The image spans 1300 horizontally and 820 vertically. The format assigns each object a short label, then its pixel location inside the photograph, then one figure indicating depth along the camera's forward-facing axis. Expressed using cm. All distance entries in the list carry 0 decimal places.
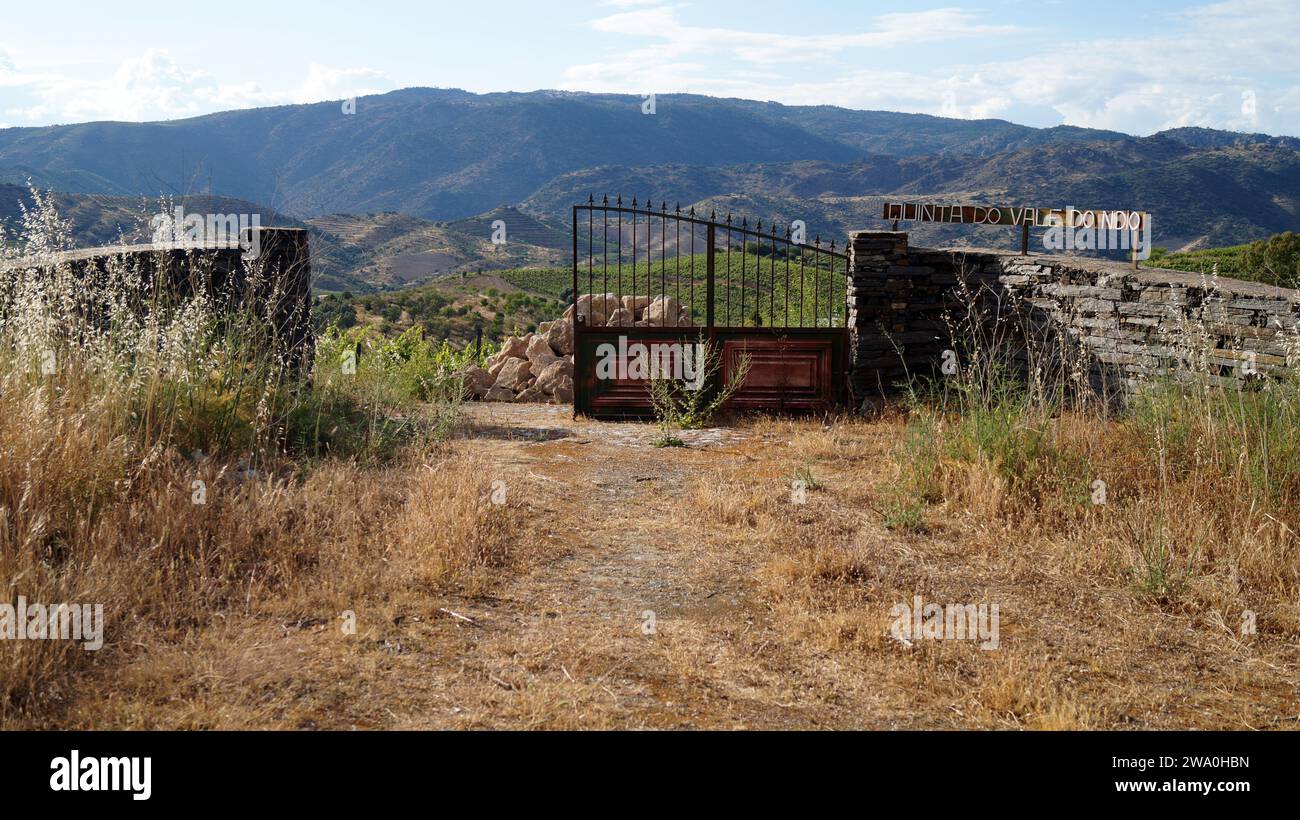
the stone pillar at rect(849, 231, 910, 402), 1007
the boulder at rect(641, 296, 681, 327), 1244
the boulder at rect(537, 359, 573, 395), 1273
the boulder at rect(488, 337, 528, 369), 1384
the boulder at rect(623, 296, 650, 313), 1332
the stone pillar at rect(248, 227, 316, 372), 871
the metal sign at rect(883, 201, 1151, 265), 933
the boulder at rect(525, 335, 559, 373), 1321
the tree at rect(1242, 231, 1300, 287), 2200
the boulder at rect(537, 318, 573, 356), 1355
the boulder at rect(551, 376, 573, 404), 1253
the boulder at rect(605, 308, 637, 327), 1278
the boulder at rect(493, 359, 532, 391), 1312
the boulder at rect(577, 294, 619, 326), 1324
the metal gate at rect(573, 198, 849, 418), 1014
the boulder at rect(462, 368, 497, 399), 1311
